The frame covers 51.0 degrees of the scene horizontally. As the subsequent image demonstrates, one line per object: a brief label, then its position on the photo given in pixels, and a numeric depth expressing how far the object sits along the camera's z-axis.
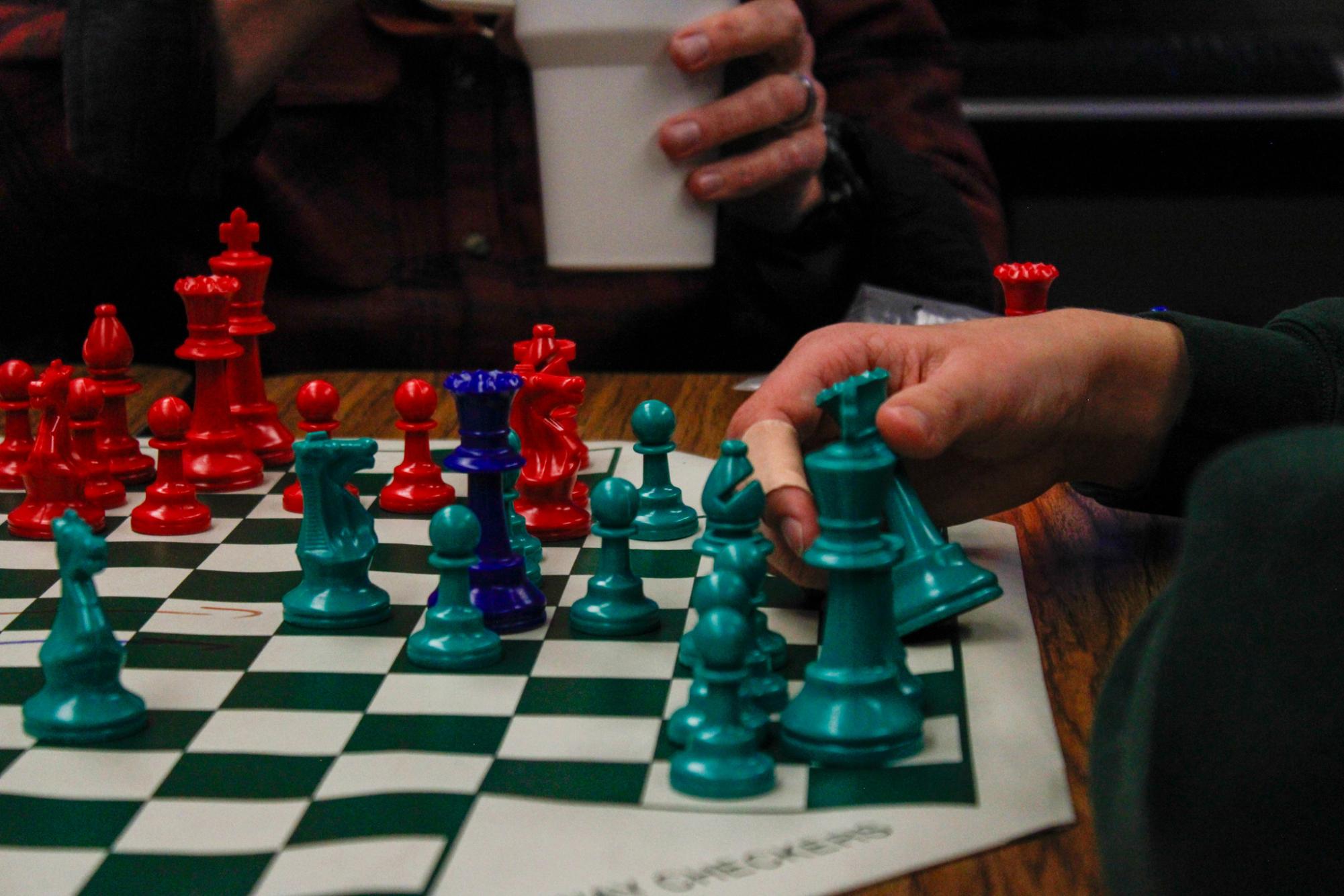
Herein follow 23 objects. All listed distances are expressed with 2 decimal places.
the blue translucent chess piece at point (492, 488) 0.97
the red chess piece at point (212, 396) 1.31
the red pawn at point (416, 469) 1.22
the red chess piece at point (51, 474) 1.17
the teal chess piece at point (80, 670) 0.80
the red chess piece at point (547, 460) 1.19
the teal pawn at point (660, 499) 1.16
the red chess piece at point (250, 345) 1.40
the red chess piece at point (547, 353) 1.29
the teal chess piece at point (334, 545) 0.97
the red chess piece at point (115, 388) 1.29
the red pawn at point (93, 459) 1.22
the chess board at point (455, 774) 0.66
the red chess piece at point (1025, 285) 1.22
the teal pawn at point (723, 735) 0.72
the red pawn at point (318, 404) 1.15
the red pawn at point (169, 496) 1.18
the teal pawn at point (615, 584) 0.96
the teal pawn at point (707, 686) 0.76
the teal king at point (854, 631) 0.76
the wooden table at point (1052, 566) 0.67
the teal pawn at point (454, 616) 0.90
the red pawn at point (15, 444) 1.29
